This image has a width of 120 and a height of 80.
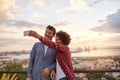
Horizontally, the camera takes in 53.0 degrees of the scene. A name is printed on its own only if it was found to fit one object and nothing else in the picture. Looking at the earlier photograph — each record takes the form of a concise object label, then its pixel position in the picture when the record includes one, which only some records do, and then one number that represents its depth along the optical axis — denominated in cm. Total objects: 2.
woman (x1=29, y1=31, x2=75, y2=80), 119
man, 122
